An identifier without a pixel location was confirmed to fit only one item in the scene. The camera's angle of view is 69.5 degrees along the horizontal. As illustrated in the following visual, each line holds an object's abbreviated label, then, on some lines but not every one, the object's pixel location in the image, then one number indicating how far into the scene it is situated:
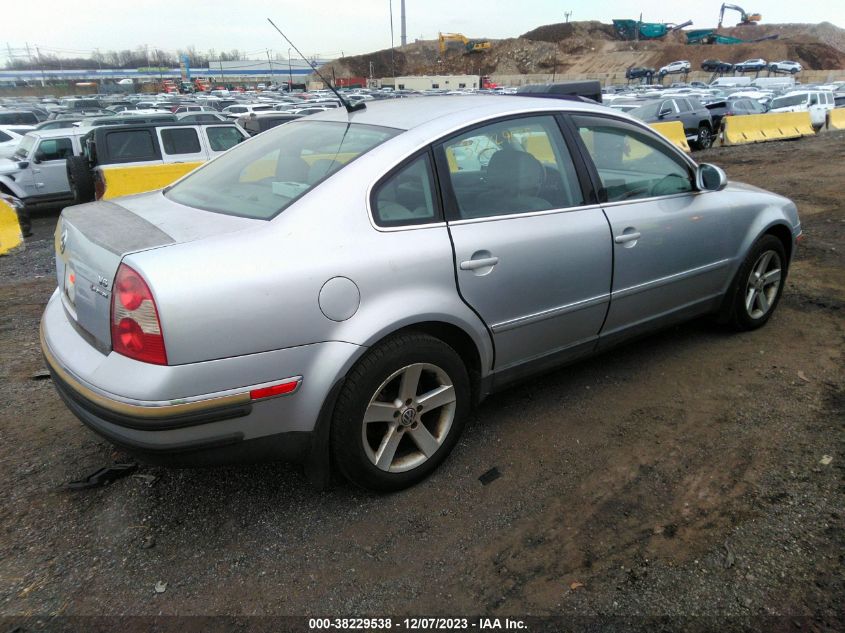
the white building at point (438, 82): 74.69
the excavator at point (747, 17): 91.53
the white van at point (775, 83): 41.50
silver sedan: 2.20
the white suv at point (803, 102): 21.94
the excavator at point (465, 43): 88.44
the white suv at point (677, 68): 60.94
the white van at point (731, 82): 44.59
